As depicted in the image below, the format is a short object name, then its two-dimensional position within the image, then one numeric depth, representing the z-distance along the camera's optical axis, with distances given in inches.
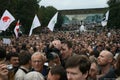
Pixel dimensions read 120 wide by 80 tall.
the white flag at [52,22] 366.9
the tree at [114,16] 1357.8
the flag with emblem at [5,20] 296.3
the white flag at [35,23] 359.4
